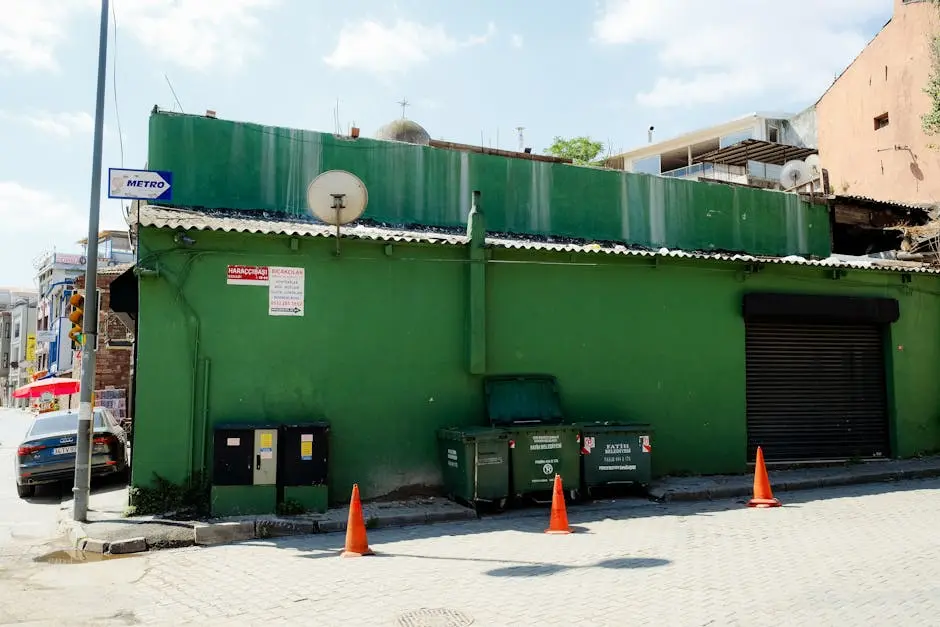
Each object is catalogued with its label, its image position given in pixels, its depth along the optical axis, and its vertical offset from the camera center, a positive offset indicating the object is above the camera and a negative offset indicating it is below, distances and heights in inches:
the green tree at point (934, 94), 685.9 +271.3
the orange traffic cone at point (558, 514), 345.7 -66.8
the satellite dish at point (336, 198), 418.3 +104.4
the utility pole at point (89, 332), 373.7 +24.5
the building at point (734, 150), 1327.5 +526.3
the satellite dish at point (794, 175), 828.6 +233.3
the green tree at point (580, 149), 1690.5 +534.3
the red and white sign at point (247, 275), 407.2 +58.0
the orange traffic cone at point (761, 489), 405.4 -65.1
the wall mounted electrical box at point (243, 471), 373.4 -48.8
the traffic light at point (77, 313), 397.3 +36.0
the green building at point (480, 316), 402.3 +39.2
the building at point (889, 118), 884.0 +345.8
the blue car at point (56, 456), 511.8 -56.4
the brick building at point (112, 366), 773.9 +12.8
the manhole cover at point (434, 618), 208.5 -71.7
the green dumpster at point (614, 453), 425.4 -46.6
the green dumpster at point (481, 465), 394.0 -49.2
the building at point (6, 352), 2970.0 +108.0
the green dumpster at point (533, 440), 408.2 -36.6
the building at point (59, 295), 1440.7 +217.8
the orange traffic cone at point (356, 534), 308.0 -67.7
